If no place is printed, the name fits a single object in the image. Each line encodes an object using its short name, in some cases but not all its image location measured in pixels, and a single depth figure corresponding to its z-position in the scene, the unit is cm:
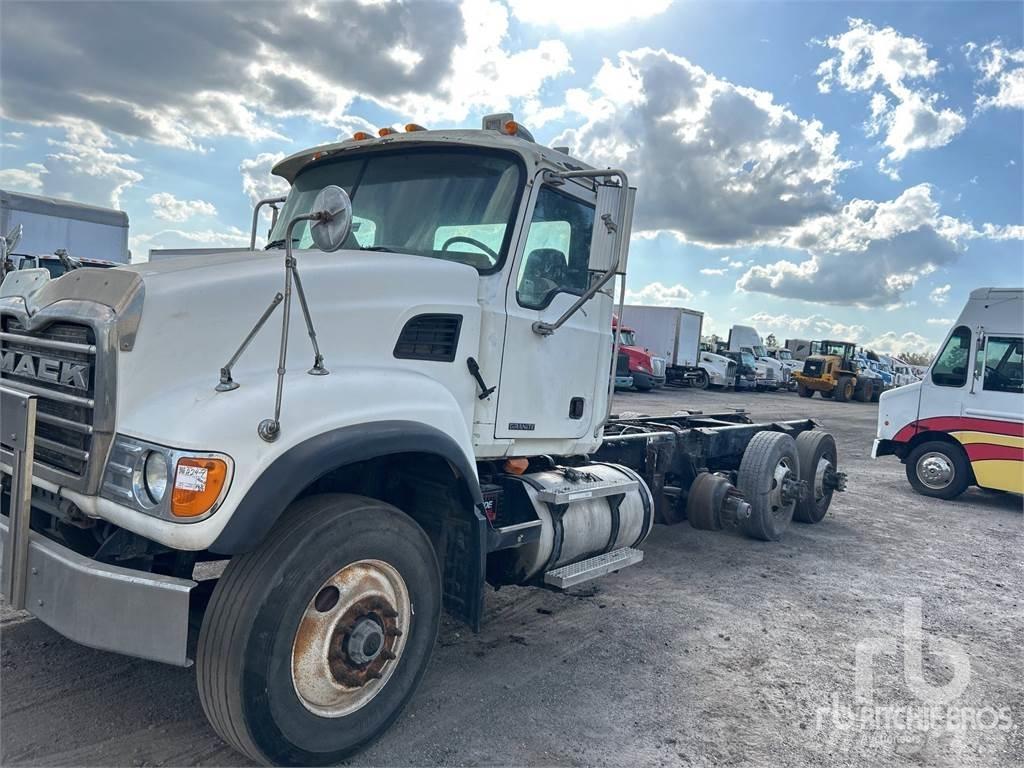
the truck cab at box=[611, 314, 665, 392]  2603
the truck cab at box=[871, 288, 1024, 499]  1003
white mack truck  282
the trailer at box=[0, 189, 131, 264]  1756
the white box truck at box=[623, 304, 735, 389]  3180
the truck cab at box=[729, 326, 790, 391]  3575
